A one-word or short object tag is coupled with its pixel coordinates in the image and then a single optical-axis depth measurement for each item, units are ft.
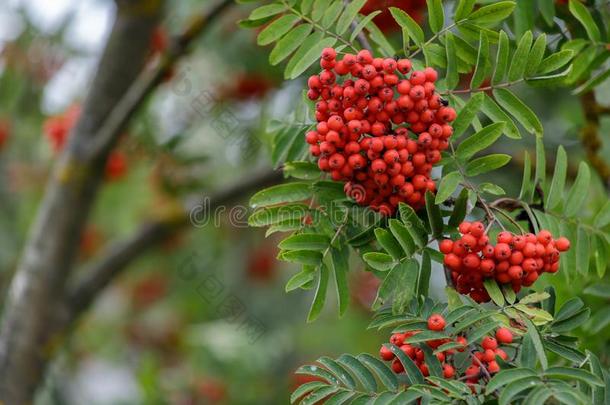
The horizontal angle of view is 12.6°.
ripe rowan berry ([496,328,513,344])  4.81
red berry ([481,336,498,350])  4.81
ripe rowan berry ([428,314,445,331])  4.82
